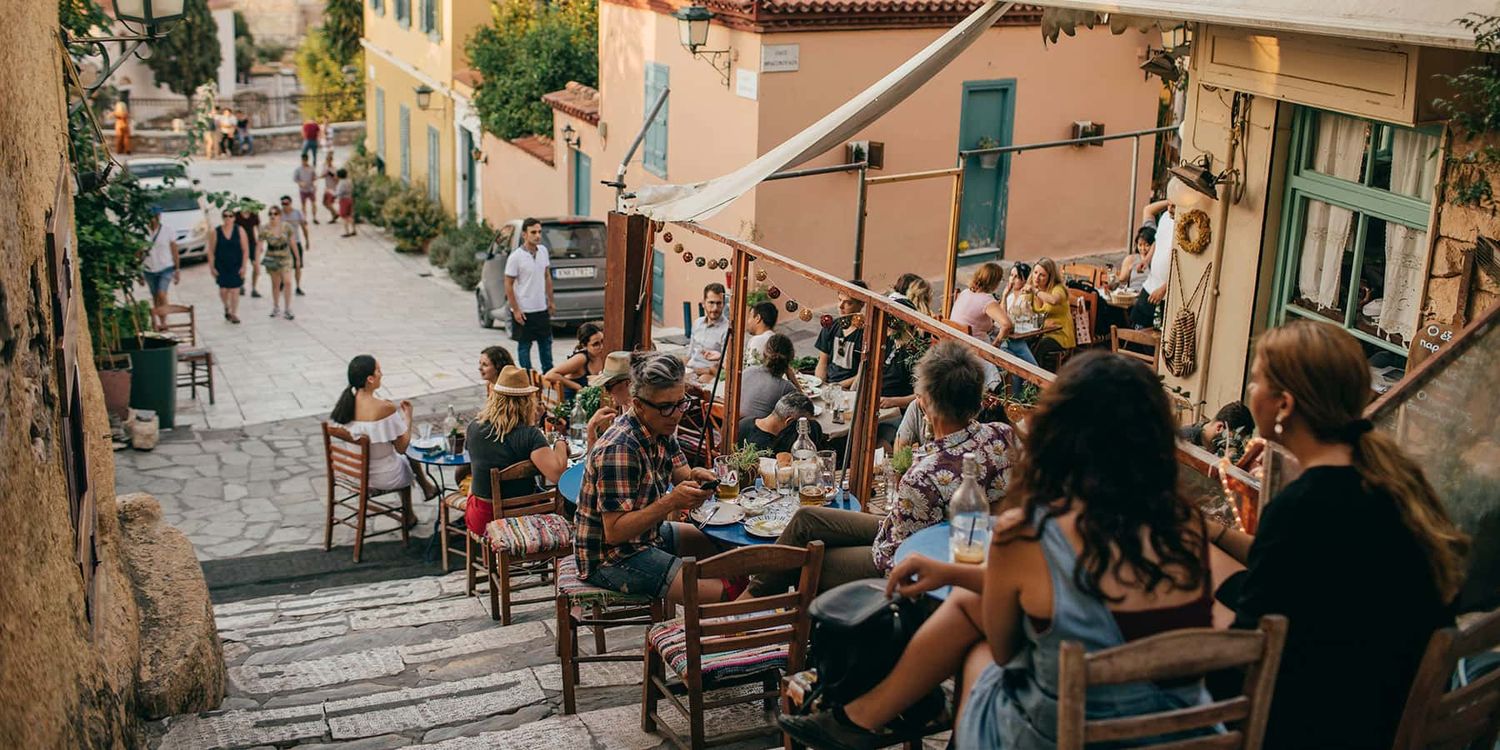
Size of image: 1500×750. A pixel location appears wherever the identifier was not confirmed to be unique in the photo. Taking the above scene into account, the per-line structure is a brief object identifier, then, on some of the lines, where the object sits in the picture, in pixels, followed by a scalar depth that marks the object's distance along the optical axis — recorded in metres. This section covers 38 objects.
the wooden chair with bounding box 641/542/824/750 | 4.87
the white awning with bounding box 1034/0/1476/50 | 6.53
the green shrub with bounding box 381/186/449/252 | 25.73
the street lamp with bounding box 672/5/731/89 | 14.72
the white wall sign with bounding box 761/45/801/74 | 14.81
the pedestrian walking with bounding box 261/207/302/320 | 19.08
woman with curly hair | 3.08
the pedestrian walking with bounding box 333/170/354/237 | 26.69
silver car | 17.56
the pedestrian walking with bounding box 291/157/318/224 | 27.11
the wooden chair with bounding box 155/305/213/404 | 14.35
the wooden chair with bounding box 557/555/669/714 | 5.74
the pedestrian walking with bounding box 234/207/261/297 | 19.96
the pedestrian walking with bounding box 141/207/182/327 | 17.12
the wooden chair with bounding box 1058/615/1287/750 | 2.93
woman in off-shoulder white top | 9.78
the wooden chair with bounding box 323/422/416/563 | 9.62
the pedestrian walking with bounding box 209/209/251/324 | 18.41
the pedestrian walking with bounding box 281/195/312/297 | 20.41
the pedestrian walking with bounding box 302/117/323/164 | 33.66
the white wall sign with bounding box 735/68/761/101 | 14.94
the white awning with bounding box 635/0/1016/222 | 8.88
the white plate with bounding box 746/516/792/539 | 6.07
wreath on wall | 9.25
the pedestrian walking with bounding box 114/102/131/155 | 33.59
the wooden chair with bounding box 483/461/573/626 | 7.37
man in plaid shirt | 5.44
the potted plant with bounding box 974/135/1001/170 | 16.36
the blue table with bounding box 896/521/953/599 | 4.61
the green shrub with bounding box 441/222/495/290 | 22.56
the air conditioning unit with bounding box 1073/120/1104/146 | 16.94
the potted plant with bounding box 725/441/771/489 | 6.68
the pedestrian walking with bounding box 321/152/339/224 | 27.59
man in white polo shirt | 13.88
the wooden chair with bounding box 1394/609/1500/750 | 3.24
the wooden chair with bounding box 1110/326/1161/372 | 10.70
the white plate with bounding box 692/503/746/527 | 6.17
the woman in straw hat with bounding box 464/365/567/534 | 8.03
